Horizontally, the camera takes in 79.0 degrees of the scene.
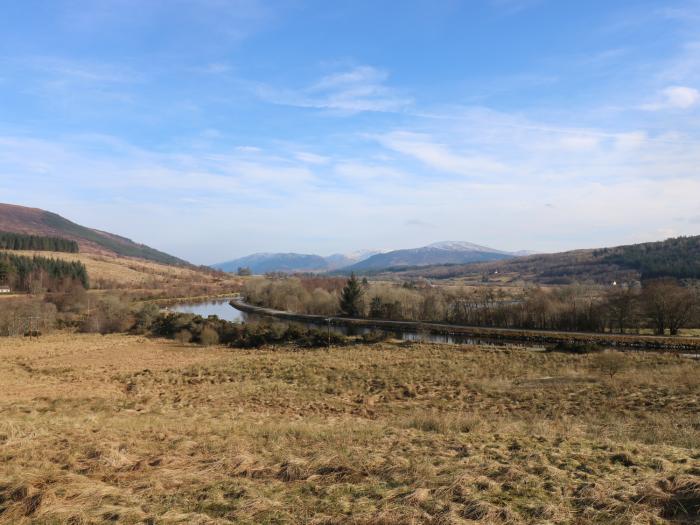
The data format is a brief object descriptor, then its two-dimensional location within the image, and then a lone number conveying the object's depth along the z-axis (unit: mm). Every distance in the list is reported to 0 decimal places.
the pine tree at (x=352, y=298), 88250
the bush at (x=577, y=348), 41781
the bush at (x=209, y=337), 51000
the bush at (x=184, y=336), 51781
